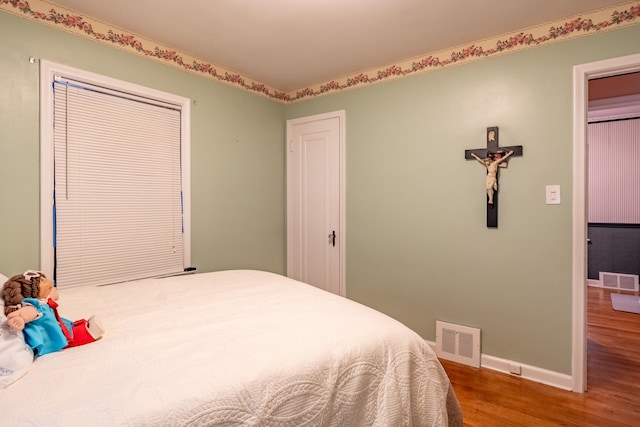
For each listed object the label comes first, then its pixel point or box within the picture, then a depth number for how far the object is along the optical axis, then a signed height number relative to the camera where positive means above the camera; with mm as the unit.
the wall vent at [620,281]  4730 -984
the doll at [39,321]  1111 -370
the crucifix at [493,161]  2422 +364
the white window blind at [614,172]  4820 +586
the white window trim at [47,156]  2037 +341
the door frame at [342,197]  3246 +143
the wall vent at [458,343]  2557 -1013
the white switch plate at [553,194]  2258 +116
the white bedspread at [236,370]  872 -474
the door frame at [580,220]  2166 -52
